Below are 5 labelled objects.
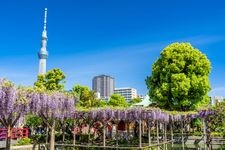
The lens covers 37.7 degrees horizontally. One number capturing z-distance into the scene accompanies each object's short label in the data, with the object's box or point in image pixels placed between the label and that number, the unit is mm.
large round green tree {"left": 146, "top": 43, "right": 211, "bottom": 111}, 28516
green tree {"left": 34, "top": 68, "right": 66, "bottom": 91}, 34250
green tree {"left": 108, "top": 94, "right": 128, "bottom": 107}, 55778
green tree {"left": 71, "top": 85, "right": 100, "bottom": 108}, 41906
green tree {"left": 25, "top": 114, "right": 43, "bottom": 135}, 27045
